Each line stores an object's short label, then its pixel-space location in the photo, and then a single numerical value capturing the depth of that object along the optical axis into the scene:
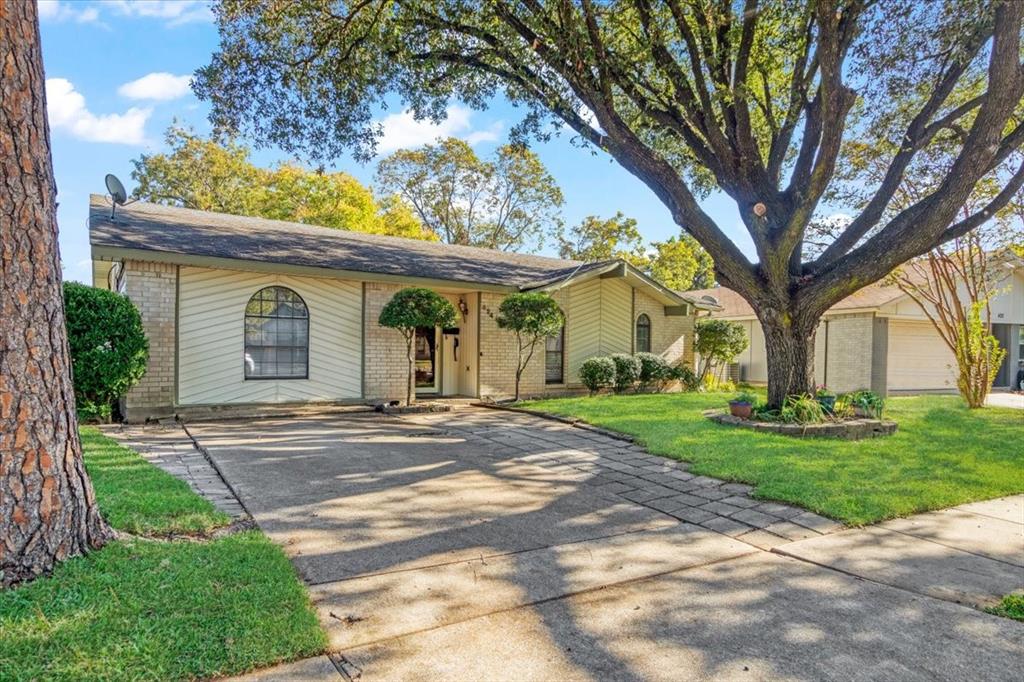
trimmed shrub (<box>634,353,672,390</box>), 16.11
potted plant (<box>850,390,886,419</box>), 9.58
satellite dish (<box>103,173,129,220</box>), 10.23
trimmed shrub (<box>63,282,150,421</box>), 8.64
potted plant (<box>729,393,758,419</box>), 9.74
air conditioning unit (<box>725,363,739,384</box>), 22.50
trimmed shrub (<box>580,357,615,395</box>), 14.74
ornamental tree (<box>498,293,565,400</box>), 12.71
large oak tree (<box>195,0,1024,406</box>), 8.11
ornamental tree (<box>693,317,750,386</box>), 17.61
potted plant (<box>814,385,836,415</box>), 9.37
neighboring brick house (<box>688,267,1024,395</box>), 19.06
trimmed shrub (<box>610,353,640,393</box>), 15.26
